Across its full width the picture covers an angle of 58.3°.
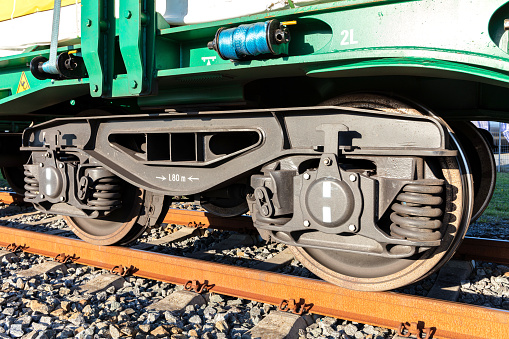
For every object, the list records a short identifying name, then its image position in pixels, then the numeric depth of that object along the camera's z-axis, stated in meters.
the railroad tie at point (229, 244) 4.70
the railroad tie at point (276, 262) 4.12
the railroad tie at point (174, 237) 5.05
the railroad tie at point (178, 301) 3.37
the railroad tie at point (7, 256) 4.57
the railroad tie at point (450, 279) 3.54
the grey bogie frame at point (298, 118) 2.57
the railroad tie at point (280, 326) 2.89
